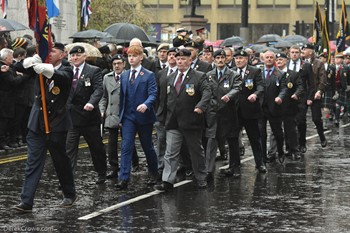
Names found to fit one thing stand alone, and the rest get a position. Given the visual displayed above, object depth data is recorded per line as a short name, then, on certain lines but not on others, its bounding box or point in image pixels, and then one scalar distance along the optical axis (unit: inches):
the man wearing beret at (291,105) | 674.8
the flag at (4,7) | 1010.8
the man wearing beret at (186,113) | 530.6
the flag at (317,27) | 1089.4
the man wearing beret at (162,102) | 545.6
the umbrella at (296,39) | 1682.5
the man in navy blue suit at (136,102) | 528.7
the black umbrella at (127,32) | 1044.5
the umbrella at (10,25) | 830.3
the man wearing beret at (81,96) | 536.4
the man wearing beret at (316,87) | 761.6
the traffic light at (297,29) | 2065.7
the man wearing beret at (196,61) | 607.5
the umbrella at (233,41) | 1336.1
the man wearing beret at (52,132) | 453.7
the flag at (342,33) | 1293.1
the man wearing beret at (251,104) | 607.2
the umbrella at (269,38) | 1693.2
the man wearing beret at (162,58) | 674.8
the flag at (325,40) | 985.7
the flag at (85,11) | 1189.7
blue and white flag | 1019.9
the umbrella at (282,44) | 1507.4
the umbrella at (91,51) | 673.9
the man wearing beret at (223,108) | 573.0
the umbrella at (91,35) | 1008.9
